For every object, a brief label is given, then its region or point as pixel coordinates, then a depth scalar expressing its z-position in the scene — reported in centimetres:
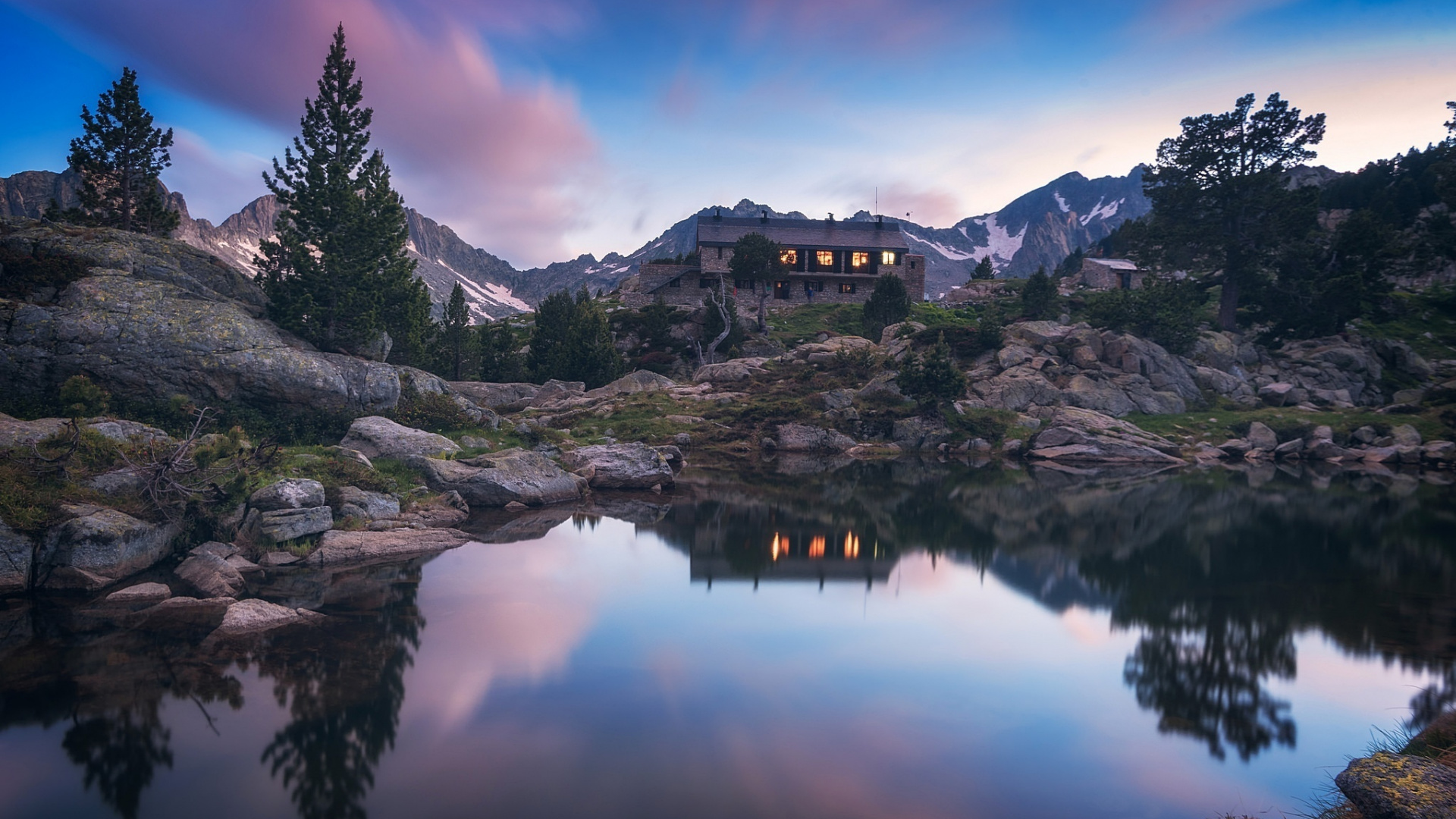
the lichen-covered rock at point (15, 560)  1800
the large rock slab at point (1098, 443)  5388
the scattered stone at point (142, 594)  1795
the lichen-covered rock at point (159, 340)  2755
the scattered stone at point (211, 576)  1877
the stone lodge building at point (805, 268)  10700
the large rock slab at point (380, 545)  2258
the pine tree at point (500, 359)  7288
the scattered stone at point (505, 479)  3119
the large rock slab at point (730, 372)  6944
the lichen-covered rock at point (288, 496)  2262
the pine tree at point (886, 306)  8581
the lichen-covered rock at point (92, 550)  1859
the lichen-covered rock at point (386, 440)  3142
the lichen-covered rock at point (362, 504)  2503
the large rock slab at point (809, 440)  5972
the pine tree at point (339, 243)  3906
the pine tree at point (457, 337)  7344
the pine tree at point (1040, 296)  8350
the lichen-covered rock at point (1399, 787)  888
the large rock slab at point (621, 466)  3941
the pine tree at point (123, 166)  3797
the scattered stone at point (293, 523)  2208
